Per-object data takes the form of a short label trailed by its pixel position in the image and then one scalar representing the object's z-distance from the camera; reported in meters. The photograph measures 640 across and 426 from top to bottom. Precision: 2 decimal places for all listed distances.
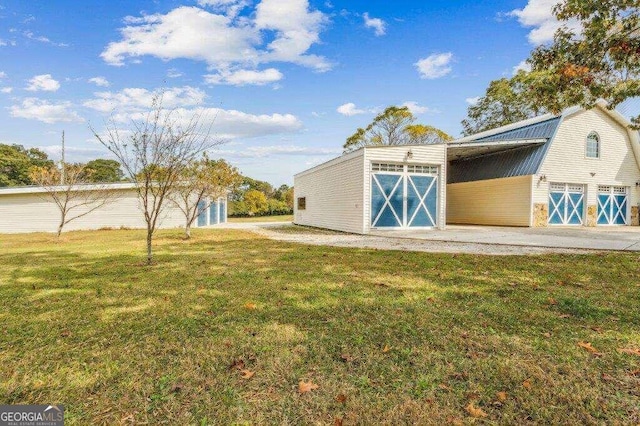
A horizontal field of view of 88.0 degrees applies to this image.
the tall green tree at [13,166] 38.72
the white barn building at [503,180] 14.01
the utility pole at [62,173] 17.30
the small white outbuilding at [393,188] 13.71
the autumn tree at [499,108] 31.23
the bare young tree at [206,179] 13.41
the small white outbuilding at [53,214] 20.08
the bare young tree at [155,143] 7.09
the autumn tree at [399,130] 32.62
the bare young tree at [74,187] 15.89
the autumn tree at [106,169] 47.59
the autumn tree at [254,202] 36.31
